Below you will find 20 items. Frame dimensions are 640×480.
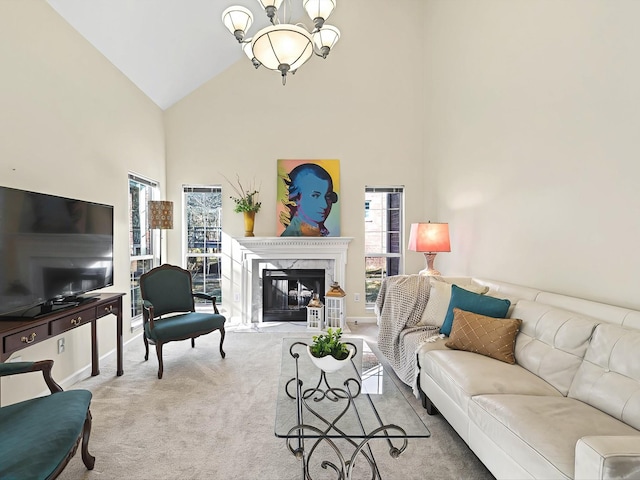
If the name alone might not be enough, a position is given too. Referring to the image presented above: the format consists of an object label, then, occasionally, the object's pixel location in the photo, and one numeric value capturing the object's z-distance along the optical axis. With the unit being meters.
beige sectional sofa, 1.29
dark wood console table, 1.91
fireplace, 4.75
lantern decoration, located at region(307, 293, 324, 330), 4.60
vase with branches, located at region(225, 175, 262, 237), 4.69
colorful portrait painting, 4.84
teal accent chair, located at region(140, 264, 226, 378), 3.14
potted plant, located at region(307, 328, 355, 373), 2.07
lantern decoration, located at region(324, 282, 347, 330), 4.58
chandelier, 1.91
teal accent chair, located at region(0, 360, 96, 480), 1.28
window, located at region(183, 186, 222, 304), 4.95
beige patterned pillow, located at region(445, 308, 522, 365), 2.24
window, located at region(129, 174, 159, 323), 4.09
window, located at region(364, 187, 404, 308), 5.06
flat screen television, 2.02
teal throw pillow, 2.46
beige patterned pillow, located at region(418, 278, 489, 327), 2.89
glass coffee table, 1.58
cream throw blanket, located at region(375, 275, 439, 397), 2.80
